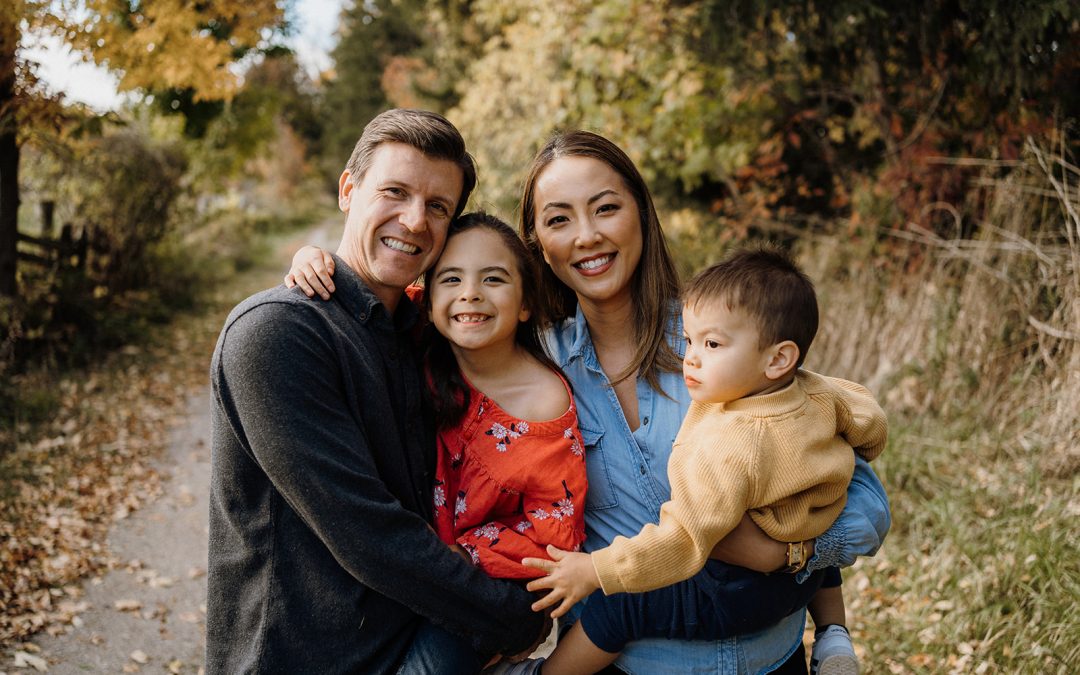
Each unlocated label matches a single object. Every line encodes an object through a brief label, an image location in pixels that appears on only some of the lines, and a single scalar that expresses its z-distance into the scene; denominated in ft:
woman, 6.64
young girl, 6.92
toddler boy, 6.13
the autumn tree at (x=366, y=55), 95.57
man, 5.76
